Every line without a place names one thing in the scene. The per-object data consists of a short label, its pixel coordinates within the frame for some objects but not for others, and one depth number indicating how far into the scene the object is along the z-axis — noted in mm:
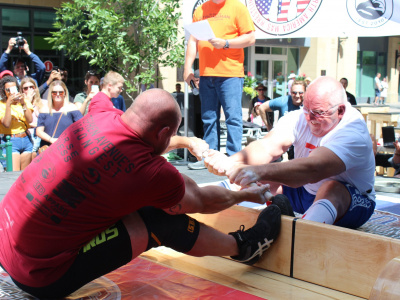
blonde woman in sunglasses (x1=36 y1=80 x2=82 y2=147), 5934
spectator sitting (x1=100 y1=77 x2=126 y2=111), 7296
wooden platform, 2412
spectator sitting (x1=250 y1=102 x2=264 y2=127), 10637
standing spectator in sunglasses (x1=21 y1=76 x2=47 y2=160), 6488
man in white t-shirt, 2947
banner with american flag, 5152
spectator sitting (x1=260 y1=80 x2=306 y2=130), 6539
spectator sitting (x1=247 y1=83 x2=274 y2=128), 11102
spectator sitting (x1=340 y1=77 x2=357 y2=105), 9059
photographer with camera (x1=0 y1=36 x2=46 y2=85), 7293
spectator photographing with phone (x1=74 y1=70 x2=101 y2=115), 7326
